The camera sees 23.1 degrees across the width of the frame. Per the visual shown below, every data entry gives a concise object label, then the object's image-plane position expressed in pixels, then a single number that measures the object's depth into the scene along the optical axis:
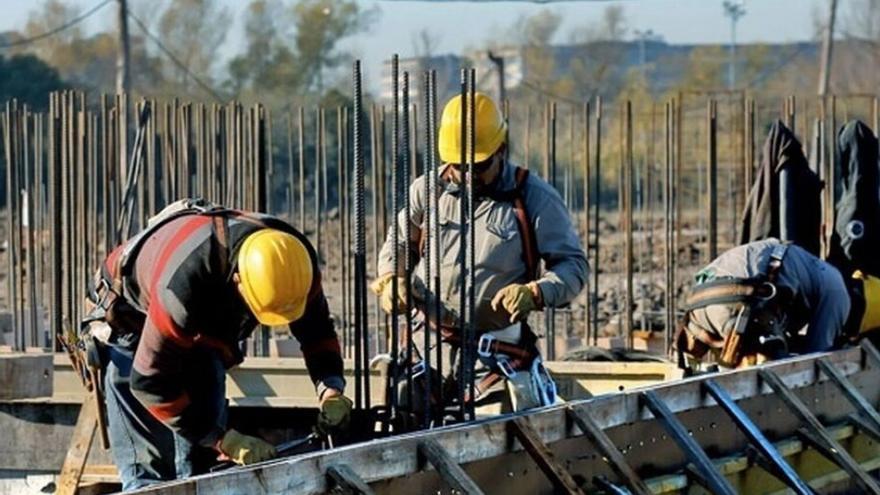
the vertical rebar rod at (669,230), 13.98
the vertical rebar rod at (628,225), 14.05
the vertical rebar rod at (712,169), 13.89
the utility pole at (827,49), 35.16
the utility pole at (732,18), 66.94
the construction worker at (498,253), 8.66
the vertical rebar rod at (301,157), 14.37
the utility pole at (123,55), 26.22
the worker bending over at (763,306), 10.37
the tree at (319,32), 53.03
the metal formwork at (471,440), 6.32
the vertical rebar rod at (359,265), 7.79
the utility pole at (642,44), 84.35
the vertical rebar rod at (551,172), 13.46
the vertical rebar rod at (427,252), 8.14
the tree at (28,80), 37.66
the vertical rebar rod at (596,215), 14.15
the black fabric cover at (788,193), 11.95
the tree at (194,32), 56.22
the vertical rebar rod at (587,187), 13.95
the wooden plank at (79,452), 8.82
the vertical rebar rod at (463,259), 8.25
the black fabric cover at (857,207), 11.98
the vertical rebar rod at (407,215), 8.08
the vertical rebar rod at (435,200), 8.11
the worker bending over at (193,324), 7.08
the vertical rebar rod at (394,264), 8.17
